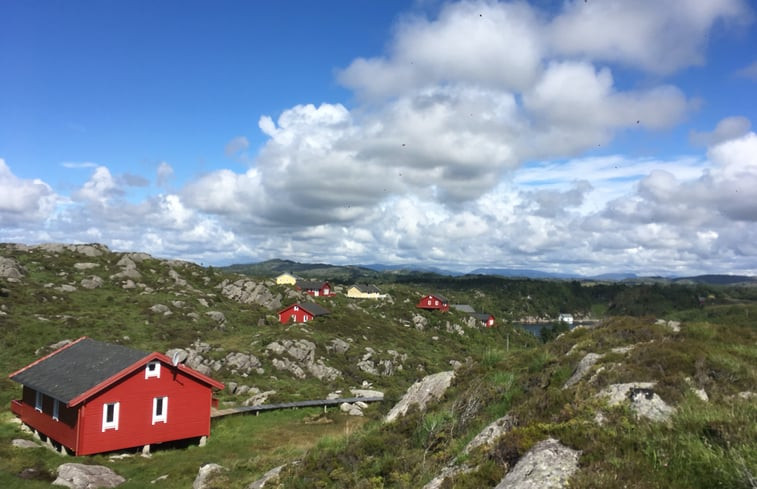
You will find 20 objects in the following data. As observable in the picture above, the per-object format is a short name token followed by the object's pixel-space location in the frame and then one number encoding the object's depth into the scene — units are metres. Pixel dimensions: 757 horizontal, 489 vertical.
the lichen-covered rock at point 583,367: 13.79
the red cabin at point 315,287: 131.00
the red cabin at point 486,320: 126.11
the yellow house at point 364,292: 145.05
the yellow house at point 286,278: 152.79
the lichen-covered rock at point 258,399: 45.25
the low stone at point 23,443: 29.80
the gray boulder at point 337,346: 68.25
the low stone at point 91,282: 75.50
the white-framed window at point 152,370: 31.82
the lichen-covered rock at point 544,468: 7.79
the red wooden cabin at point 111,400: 29.64
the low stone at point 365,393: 51.94
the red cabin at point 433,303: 128.88
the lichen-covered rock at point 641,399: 9.98
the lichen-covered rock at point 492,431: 11.23
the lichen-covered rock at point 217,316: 71.12
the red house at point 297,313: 85.81
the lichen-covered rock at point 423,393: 19.75
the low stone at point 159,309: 67.87
